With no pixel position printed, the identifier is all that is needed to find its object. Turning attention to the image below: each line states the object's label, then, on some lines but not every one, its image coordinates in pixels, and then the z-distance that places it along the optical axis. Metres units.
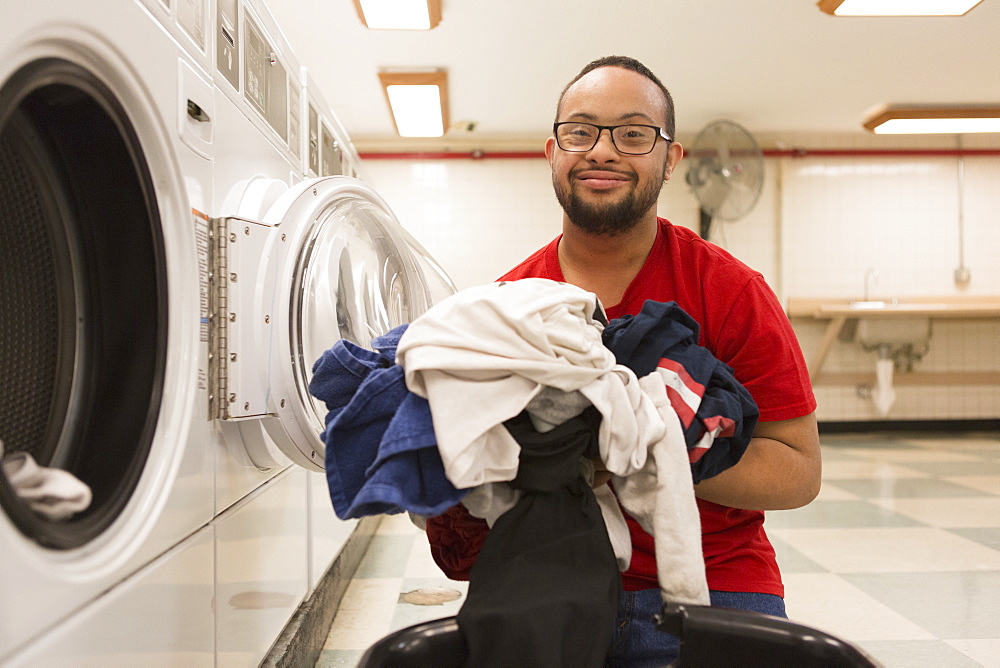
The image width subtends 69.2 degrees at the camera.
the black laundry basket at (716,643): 0.73
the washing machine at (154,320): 0.69
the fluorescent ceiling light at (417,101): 4.22
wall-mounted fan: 4.61
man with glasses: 1.05
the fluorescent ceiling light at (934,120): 4.96
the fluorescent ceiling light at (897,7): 3.28
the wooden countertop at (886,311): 5.27
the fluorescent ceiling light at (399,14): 3.27
